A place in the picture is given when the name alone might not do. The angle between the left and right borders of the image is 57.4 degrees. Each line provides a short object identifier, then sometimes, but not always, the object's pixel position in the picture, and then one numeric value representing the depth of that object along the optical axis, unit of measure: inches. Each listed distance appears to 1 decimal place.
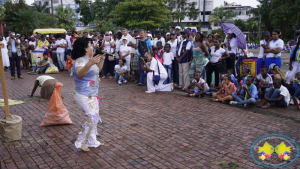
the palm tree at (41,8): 1902.8
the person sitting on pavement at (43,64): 546.6
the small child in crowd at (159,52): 376.8
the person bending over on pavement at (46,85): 311.3
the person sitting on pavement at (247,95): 275.7
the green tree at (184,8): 1866.4
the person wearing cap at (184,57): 355.3
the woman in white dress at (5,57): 486.3
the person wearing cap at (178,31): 441.4
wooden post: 184.0
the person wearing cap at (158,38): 449.8
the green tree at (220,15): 1897.1
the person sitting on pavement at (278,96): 271.9
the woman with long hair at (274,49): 310.5
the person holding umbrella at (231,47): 367.6
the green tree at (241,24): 1735.0
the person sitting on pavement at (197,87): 323.6
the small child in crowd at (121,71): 424.8
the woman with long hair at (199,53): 332.2
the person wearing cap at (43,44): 579.5
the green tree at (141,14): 848.9
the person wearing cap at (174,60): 381.1
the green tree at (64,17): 1668.4
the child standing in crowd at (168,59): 372.8
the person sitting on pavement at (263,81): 294.4
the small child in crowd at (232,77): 310.8
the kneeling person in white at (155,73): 358.9
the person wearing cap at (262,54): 328.8
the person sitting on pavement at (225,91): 296.8
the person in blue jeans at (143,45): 387.2
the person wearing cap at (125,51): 434.6
